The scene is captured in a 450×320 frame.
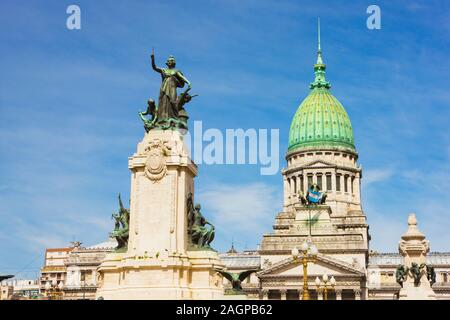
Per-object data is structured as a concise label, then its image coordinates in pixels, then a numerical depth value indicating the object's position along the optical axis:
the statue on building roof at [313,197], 120.75
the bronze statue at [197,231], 36.94
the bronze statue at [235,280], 36.50
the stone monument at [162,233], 35.00
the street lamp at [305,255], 33.33
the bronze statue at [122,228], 38.01
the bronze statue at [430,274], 45.07
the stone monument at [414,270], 44.03
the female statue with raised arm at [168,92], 38.94
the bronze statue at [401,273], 44.31
